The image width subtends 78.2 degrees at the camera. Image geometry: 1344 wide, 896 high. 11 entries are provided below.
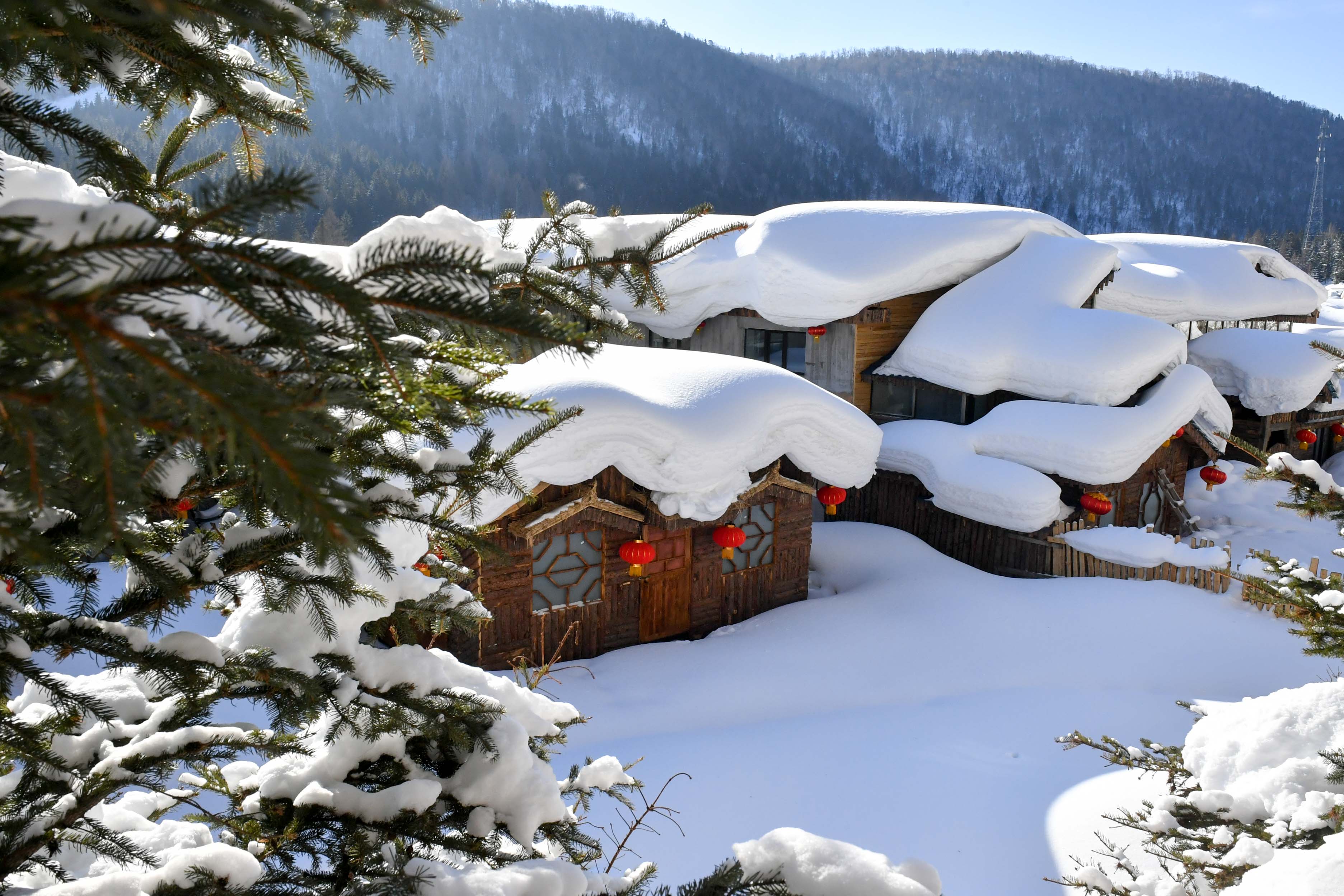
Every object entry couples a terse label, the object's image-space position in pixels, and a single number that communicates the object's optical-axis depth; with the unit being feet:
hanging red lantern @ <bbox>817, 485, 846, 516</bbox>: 36.37
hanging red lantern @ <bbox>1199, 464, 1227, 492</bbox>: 47.75
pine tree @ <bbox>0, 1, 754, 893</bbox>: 3.33
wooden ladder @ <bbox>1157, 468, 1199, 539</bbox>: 48.32
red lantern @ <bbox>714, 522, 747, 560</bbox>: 32.50
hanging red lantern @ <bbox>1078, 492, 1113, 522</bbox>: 41.55
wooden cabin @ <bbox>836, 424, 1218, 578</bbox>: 41.29
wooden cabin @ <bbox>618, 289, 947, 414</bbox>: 51.88
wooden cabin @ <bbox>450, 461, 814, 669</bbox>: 29.27
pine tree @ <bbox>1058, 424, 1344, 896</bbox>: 12.85
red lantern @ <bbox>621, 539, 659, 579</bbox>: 30.58
